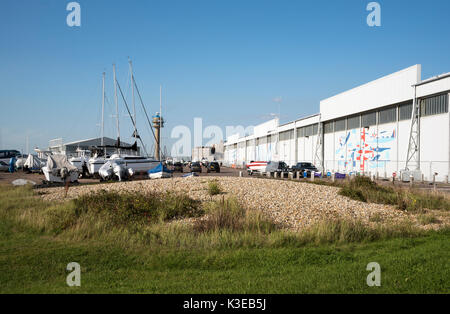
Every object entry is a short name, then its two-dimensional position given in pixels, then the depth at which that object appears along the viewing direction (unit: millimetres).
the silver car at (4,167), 55022
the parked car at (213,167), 54625
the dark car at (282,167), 42625
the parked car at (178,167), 55906
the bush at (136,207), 11336
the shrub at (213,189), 15164
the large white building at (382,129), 32750
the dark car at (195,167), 54969
